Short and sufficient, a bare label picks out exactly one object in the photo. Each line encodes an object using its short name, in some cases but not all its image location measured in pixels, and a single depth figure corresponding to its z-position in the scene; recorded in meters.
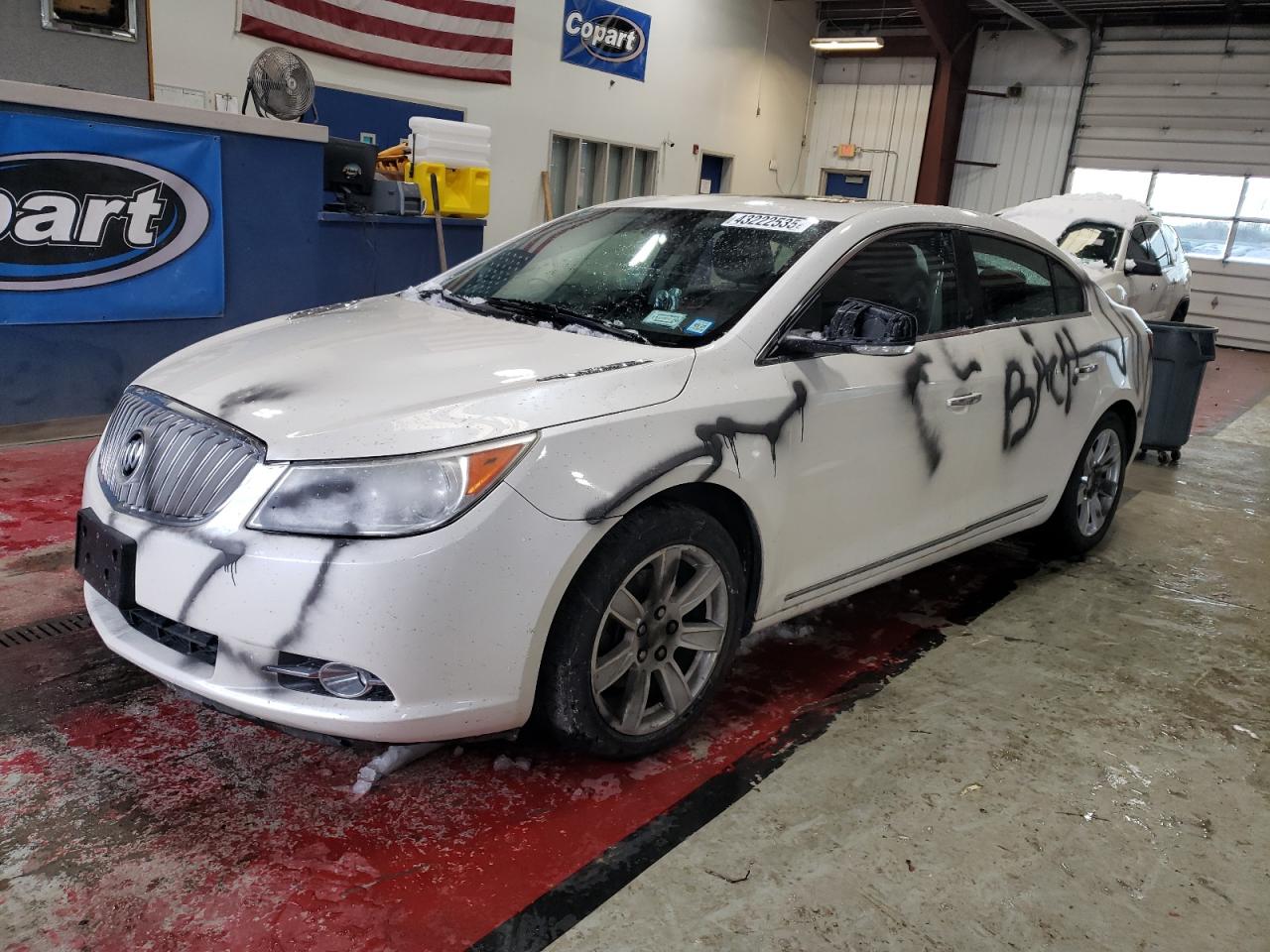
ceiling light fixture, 15.09
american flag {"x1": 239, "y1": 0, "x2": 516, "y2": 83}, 9.92
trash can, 6.19
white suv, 9.51
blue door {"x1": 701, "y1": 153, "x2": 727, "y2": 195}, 16.66
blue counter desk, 5.02
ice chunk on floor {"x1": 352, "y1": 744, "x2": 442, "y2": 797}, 2.35
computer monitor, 6.85
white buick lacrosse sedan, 1.99
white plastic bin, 7.19
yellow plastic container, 7.27
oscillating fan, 6.34
